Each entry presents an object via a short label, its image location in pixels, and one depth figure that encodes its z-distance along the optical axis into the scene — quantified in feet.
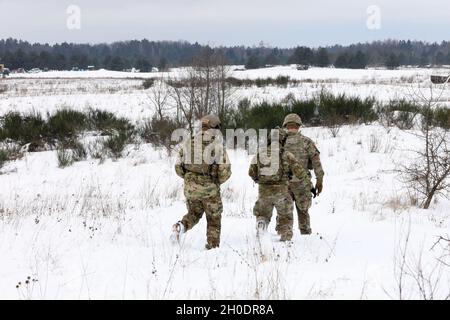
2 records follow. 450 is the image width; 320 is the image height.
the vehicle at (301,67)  198.70
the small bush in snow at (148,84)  93.46
